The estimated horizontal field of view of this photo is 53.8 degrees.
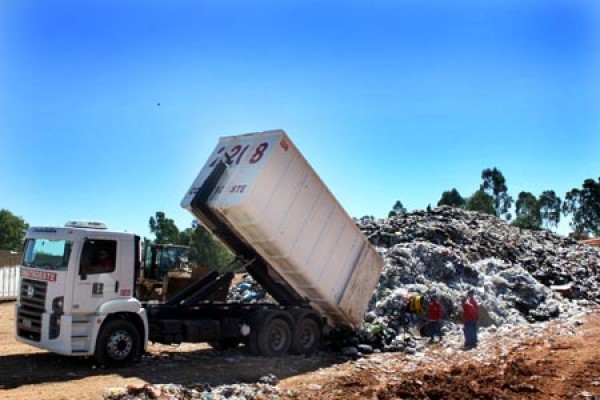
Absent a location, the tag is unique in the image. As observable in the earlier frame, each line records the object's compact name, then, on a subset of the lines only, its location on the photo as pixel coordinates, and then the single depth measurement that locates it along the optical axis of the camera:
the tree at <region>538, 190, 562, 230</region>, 80.88
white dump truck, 8.67
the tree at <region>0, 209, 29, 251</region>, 65.58
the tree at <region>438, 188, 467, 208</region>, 58.06
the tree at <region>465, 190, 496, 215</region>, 56.22
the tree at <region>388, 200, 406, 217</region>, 68.75
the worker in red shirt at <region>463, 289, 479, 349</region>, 12.23
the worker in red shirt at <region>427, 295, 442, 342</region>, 12.73
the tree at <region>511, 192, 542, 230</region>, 78.06
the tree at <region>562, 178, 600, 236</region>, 69.94
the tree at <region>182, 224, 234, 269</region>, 48.79
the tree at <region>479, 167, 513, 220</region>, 72.31
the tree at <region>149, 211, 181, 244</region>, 57.88
